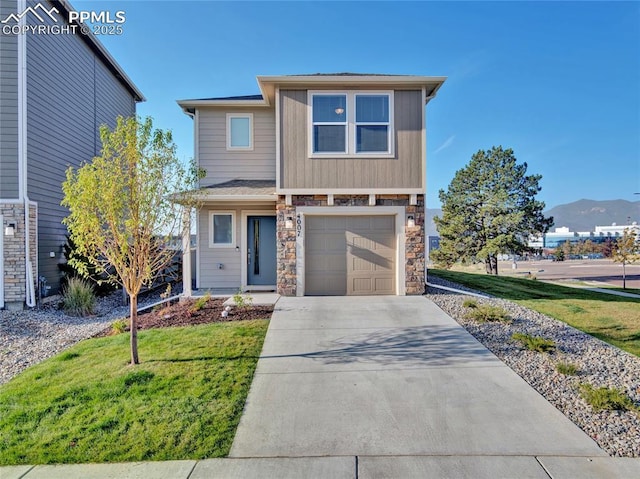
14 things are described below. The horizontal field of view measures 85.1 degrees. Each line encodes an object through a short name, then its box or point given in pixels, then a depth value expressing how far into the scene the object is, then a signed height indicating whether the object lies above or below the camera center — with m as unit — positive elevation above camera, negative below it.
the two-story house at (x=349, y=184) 8.84 +1.48
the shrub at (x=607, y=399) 3.81 -1.78
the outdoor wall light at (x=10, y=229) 8.70 +0.34
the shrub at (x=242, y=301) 7.69 -1.36
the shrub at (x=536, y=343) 5.36 -1.60
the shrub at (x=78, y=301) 8.91 -1.50
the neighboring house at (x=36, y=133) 8.84 +3.13
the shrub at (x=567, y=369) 4.61 -1.71
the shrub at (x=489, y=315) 6.80 -1.45
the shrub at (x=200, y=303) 7.74 -1.39
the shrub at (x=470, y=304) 7.65 -1.39
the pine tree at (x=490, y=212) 25.08 +2.16
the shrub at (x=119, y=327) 6.77 -1.68
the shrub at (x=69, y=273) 10.44 -0.91
